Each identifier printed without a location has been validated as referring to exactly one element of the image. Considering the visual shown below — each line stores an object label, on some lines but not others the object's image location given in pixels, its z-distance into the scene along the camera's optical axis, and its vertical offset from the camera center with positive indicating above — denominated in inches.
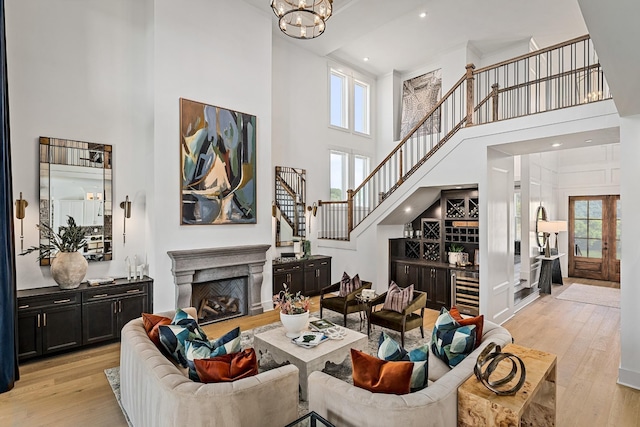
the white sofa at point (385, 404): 74.7 -43.3
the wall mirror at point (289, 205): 291.1 +7.9
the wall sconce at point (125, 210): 203.2 +2.6
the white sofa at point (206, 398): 79.0 -44.9
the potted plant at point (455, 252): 260.8 -30.4
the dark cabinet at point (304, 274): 267.1 -49.8
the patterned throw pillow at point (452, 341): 105.0 -39.8
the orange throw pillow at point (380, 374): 81.4 -39.1
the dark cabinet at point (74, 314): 160.1 -50.3
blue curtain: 138.9 -16.7
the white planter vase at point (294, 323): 148.0 -47.2
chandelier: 153.0 +93.5
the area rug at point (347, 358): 141.0 -69.2
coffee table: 126.8 -53.7
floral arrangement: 150.9 -40.8
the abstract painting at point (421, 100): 347.3 +120.2
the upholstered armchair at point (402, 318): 175.5 -55.3
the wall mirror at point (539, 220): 333.4 -9.0
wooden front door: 346.3 -25.7
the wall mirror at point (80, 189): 180.9 +14.2
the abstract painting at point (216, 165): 209.3 +32.0
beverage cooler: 236.8 -55.4
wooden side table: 76.2 -43.7
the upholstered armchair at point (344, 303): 201.6 -54.1
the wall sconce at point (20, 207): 168.2 +3.8
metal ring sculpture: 79.7 -38.8
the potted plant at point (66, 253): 171.0 -19.5
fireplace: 204.1 -39.3
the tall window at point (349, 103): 352.2 +119.0
